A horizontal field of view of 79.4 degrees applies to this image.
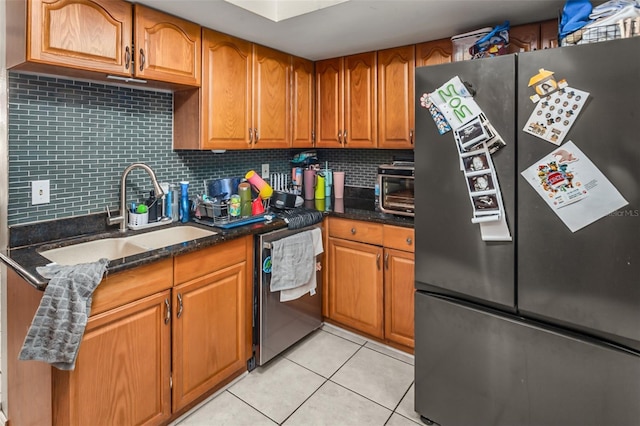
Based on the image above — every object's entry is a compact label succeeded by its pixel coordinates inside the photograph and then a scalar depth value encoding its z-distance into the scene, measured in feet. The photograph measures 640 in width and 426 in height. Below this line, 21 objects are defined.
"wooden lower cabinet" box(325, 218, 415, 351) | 7.89
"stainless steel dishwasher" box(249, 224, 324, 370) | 7.30
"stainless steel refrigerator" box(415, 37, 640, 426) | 4.26
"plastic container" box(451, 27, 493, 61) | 7.01
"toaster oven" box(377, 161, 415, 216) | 8.05
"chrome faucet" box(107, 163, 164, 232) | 6.76
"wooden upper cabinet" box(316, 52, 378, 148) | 9.07
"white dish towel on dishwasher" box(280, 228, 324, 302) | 7.92
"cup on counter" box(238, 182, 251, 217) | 8.18
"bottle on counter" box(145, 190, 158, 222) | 7.32
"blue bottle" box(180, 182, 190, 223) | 7.64
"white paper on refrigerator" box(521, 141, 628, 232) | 4.32
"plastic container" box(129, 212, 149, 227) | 7.04
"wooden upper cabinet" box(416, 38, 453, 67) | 7.87
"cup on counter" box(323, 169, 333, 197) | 10.45
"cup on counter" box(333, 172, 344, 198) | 10.58
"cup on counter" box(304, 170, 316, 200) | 10.43
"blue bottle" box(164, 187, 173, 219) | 7.62
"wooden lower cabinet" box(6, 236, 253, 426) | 4.87
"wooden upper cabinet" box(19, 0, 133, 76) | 5.09
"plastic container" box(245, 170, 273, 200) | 8.57
